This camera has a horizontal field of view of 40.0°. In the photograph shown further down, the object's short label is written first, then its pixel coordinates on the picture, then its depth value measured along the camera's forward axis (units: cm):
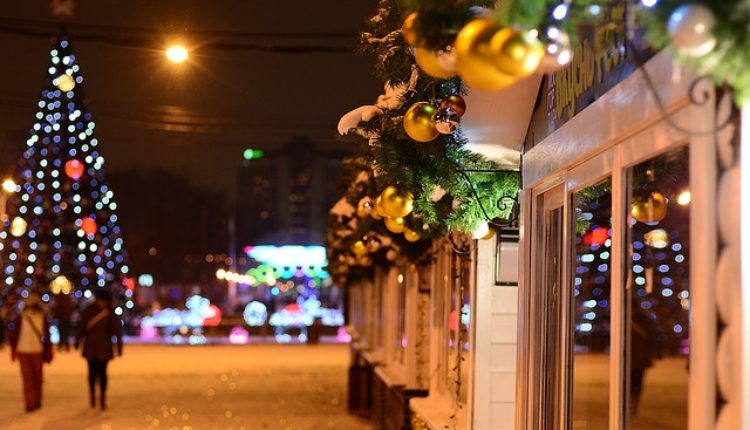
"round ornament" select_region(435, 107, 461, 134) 566
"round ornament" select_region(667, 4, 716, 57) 288
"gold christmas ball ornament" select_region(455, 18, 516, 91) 316
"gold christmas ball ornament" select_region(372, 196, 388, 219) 667
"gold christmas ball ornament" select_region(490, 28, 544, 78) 312
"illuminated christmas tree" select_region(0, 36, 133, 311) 3394
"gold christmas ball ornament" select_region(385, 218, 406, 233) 804
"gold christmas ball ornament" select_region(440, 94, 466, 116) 577
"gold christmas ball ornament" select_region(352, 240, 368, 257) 1138
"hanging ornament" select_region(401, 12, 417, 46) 385
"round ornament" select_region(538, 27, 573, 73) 340
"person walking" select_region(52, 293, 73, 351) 2894
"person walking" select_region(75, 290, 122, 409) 1466
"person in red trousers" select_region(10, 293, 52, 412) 1420
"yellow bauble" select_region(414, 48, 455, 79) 387
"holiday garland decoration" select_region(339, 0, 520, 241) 596
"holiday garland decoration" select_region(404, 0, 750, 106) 290
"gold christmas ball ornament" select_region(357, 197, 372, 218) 902
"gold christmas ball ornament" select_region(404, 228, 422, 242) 858
